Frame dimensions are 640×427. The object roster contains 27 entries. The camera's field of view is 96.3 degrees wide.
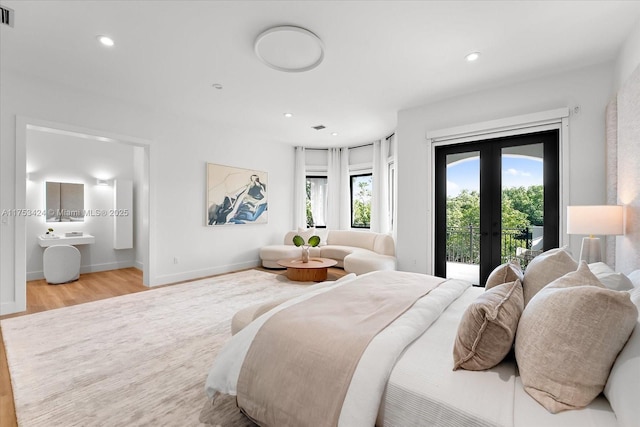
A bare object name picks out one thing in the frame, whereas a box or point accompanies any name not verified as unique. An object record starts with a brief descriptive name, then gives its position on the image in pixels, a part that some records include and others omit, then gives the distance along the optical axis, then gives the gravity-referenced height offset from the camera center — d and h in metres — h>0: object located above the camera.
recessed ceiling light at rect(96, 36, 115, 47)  2.68 +1.63
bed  0.93 -0.67
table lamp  2.30 -0.09
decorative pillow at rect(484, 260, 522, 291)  1.64 -0.37
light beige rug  1.73 -1.19
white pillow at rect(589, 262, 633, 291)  1.51 -0.37
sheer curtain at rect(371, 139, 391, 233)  6.18 +0.51
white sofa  4.84 -0.78
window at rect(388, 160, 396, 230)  6.07 +0.44
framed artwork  5.42 +0.35
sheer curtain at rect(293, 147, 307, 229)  7.00 +0.58
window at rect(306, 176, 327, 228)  7.37 +0.30
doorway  3.39 +0.49
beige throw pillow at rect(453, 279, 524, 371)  1.16 -0.51
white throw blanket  1.13 -0.66
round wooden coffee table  4.80 -1.01
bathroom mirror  5.23 +0.20
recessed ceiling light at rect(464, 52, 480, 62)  2.93 +1.63
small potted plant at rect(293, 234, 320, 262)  5.03 -0.57
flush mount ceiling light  2.54 +1.60
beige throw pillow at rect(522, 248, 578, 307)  1.54 -0.32
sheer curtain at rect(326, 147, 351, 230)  7.04 +0.63
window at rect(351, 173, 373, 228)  6.94 +0.31
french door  3.53 +0.13
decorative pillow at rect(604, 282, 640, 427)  0.83 -0.53
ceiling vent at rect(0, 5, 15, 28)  2.30 +1.63
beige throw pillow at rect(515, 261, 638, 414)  0.96 -0.46
